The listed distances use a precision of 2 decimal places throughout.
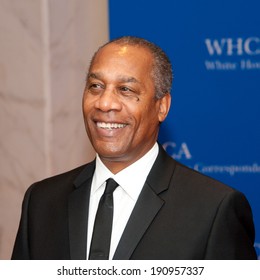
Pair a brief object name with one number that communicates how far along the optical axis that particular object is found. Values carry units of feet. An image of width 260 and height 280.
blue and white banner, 14.02
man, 8.25
